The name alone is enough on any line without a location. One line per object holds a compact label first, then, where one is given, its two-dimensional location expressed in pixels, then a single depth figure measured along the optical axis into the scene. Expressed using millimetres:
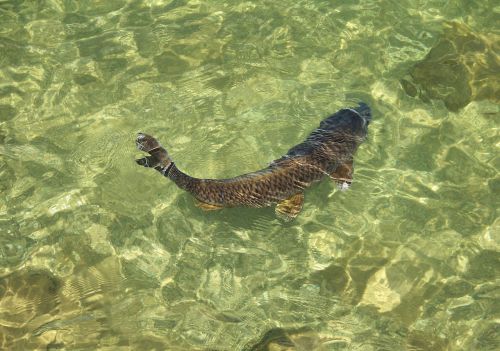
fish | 6355
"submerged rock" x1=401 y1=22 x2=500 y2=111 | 8281
